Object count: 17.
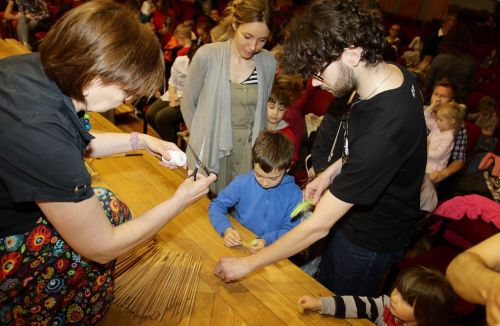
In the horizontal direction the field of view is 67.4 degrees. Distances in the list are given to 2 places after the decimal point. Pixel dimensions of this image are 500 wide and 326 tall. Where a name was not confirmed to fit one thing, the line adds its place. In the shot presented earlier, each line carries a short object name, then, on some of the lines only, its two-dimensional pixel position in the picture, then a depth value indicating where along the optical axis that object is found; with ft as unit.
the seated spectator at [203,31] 19.71
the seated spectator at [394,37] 24.98
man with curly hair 4.47
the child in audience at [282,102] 10.25
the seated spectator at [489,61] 24.32
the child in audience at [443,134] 11.03
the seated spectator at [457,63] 14.44
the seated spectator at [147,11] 26.40
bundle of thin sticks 5.13
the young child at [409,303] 5.37
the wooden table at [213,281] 5.19
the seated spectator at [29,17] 24.27
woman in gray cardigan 8.16
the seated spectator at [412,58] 21.09
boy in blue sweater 6.97
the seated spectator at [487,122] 12.70
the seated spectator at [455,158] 11.25
